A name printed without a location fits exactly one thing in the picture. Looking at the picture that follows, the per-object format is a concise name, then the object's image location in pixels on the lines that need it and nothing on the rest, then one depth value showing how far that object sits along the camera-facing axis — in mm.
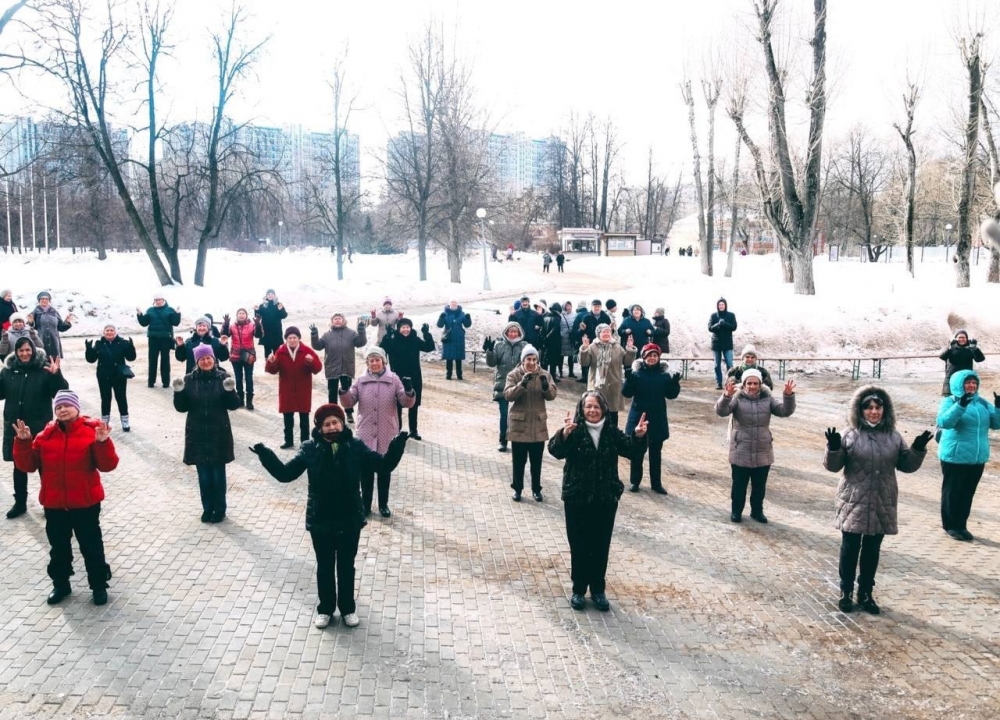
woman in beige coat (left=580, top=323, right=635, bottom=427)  10703
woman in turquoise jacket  7922
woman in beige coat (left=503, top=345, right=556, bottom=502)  8750
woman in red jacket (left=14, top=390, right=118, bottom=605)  6094
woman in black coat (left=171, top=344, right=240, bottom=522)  7977
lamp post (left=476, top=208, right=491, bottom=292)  29234
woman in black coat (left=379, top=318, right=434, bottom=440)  11844
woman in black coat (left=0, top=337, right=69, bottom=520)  8164
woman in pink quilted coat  8297
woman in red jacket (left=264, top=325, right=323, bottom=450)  10422
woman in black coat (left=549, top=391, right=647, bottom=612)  6105
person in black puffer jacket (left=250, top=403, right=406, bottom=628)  5605
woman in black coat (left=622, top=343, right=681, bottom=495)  9312
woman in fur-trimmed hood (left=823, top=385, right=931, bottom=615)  6211
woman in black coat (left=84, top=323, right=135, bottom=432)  11250
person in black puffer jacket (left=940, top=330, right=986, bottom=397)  12445
